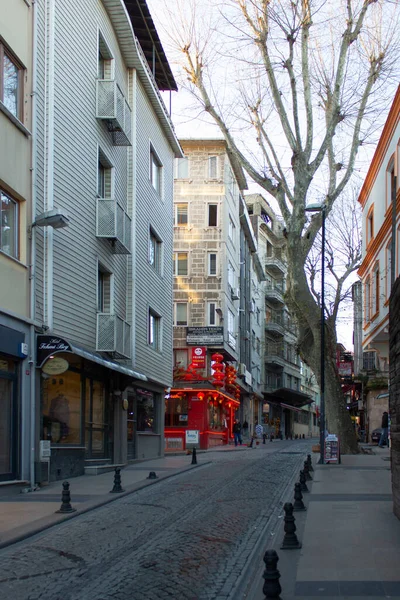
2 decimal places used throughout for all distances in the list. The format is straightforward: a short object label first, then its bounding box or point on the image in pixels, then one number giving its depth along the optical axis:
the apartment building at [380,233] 23.66
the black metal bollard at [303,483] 15.05
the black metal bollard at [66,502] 12.52
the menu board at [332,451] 22.70
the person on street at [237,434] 45.14
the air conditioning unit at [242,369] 53.80
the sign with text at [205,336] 42.38
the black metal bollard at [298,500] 12.07
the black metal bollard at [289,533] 9.00
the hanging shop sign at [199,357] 41.84
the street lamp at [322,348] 23.40
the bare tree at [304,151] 24.77
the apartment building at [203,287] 42.00
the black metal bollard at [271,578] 5.79
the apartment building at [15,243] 15.28
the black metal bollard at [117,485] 15.69
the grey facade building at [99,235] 17.58
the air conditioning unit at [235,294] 48.47
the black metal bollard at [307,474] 17.54
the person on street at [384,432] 30.72
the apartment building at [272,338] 72.94
